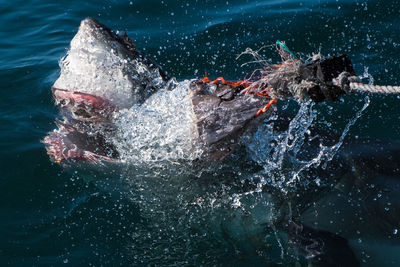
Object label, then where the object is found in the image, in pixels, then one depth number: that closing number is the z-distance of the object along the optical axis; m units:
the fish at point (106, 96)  3.47
